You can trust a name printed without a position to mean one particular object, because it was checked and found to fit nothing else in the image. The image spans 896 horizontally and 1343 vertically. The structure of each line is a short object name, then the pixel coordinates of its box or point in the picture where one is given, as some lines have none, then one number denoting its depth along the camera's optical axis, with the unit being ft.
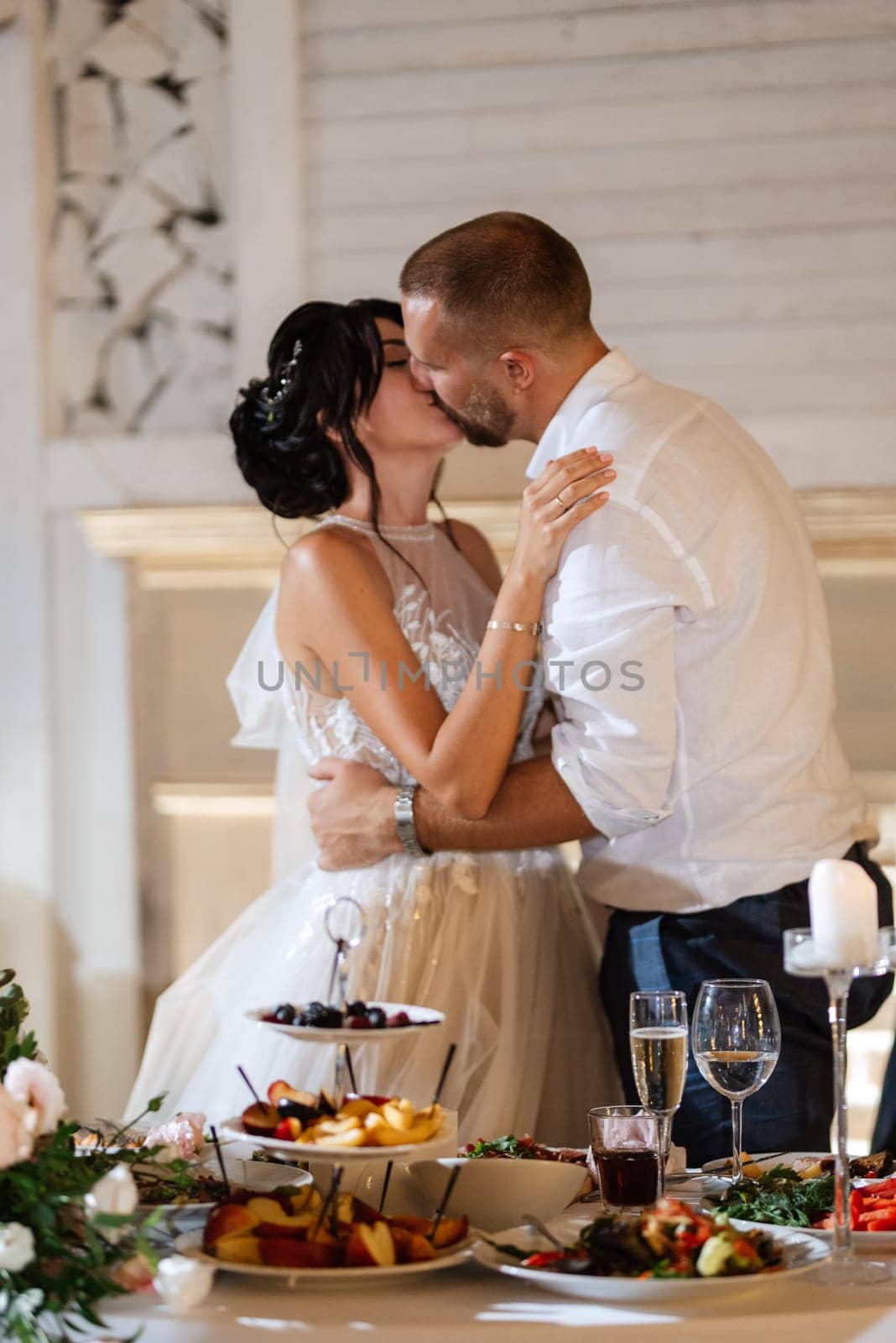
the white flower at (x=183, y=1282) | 12.35
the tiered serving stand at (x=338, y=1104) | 12.62
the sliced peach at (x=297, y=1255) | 12.67
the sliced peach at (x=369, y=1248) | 12.68
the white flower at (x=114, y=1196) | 12.32
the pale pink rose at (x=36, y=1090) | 12.56
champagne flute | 13.46
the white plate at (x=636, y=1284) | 12.53
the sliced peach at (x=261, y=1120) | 12.80
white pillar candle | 12.73
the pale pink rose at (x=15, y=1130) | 12.39
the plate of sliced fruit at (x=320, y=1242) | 12.67
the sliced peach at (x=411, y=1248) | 12.75
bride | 15.56
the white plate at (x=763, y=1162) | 14.01
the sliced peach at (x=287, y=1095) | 12.97
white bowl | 13.31
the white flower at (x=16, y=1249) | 12.32
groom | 14.90
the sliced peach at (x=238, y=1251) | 12.70
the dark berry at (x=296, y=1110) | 12.86
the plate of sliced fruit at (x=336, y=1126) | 12.68
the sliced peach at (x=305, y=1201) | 12.91
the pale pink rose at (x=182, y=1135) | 13.53
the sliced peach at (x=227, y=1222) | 12.74
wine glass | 13.58
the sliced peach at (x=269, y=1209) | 12.82
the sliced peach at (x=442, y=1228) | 12.86
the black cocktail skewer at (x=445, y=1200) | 12.86
